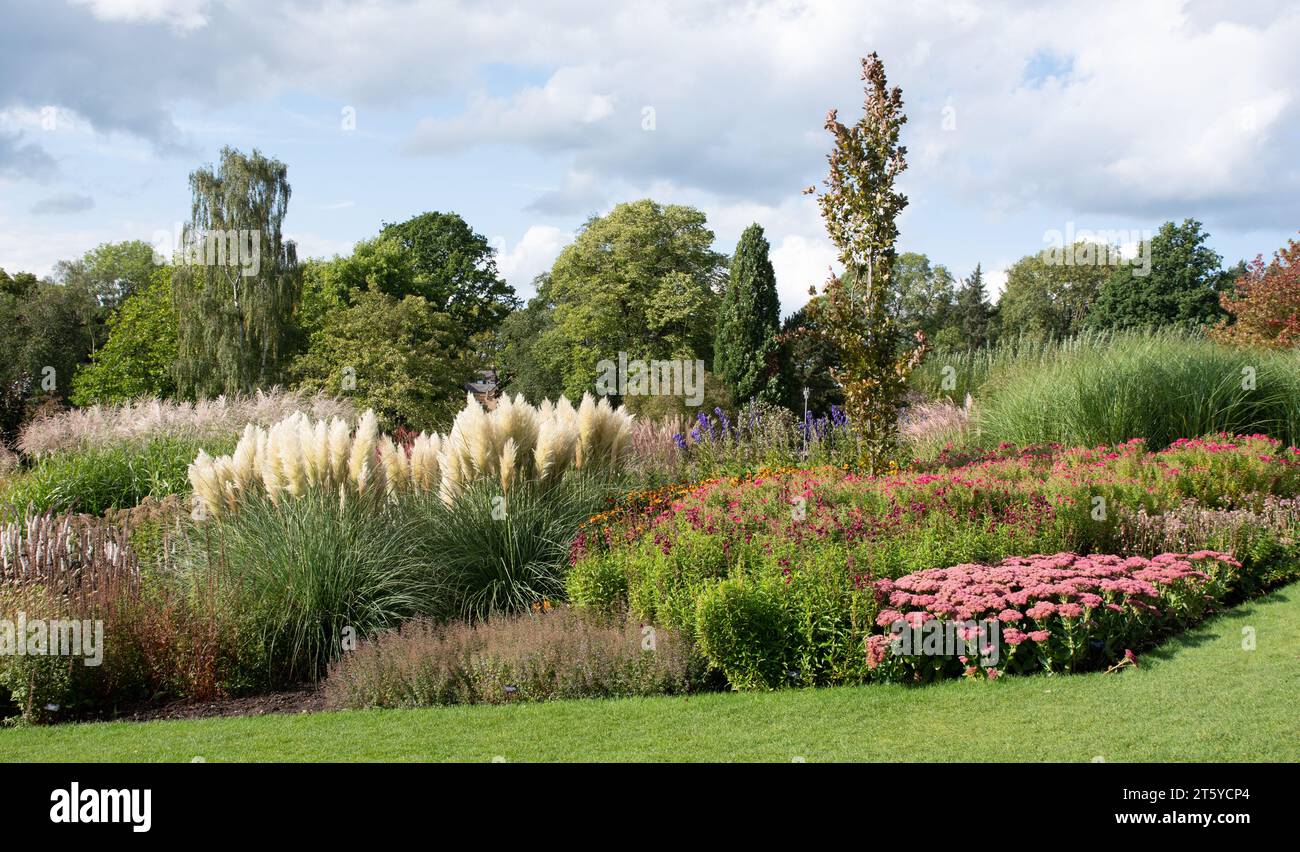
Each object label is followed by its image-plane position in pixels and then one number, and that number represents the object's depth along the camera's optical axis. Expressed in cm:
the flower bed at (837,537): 613
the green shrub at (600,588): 733
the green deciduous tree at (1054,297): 5350
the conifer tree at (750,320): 3122
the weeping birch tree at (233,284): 3259
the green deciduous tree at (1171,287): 3709
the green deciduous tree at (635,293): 3634
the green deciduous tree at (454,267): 4350
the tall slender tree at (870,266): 1018
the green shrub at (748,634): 608
